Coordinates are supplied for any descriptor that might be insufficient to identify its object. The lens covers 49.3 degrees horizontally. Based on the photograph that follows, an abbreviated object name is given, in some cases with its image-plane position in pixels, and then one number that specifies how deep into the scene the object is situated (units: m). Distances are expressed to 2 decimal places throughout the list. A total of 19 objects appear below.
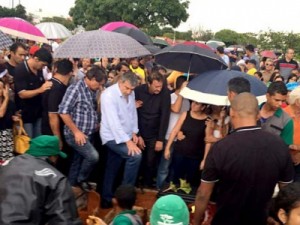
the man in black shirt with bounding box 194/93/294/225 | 2.41
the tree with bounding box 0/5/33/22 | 36.13
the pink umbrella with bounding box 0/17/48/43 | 5.97
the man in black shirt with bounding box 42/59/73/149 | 3.95
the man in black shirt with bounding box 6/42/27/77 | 4.79
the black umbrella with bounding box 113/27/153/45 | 7.00
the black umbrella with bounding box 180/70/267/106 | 3.47
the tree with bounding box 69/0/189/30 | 32.74
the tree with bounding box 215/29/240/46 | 35.25
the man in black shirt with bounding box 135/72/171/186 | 4.15
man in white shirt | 3.83
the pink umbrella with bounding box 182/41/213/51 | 4.32
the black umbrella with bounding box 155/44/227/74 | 4.07
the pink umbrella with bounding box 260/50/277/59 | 12.02
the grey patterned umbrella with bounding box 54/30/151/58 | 4.09
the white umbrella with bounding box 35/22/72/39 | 8.46
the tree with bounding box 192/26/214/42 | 37.65
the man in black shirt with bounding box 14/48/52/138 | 4.23
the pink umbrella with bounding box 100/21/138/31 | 7.31
